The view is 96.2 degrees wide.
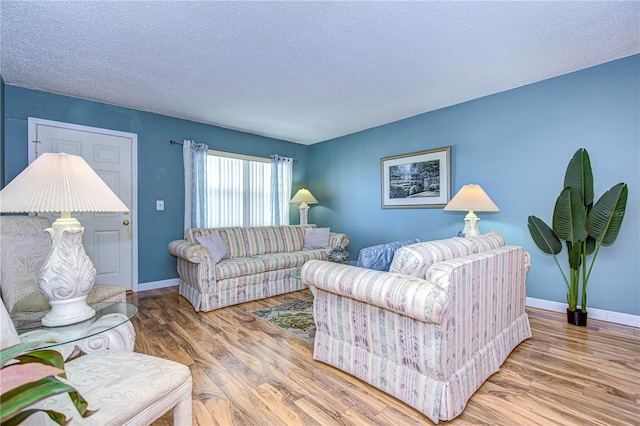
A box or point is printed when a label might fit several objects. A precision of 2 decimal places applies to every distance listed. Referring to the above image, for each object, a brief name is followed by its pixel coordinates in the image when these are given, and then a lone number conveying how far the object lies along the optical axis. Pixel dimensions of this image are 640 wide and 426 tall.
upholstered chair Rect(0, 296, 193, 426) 0.88
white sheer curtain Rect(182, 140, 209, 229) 4.14
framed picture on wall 3.75
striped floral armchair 1.43
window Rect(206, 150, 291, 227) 4.47
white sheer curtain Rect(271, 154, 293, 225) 5.12
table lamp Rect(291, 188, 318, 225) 4.92
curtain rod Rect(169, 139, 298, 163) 4.06
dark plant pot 2.57
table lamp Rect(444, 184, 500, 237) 2.86
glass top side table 1.24
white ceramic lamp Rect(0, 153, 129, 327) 1.31
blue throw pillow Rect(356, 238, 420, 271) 1.84
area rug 2.52
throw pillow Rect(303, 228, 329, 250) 4.34
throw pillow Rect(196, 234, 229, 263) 3.28
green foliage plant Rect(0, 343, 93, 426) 0.43
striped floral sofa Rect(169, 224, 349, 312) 3.07
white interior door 3.31
